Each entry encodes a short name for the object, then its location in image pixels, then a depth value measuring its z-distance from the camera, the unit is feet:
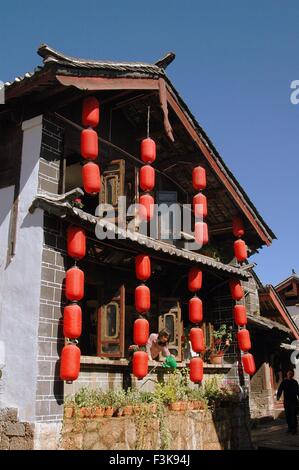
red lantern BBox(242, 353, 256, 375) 42.72
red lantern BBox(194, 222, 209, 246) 41.19
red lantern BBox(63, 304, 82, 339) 27.43
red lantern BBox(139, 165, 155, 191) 35.47
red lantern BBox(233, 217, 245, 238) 47.60
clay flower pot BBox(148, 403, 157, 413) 31.42
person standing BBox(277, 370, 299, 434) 46.50
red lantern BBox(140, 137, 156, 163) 36.09
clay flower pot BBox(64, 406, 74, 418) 27.84
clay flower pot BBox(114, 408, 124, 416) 29.84
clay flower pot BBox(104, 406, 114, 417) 29.35
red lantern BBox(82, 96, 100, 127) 31.45
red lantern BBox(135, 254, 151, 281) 34.06
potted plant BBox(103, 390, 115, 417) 29.40
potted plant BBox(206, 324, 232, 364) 44.37
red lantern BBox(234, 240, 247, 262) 46.34
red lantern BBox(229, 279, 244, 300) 44.40
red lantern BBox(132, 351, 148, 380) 31.27
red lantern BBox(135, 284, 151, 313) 33.12
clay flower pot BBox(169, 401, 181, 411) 33.73
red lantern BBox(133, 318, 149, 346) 32.09
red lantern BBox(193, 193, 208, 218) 40.86
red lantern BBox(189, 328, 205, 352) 37.32
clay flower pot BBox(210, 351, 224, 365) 44.21
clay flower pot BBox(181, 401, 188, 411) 34.30
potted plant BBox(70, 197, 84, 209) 29.78
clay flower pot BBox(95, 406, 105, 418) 28.81
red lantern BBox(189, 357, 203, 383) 36.47
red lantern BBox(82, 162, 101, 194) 30.32
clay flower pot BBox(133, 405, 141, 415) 30.42
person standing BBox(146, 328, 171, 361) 37.88
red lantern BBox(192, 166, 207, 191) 40.83
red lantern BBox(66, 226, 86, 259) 29.09
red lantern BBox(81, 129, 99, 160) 30.76
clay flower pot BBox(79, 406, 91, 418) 28.40
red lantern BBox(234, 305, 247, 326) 43.47
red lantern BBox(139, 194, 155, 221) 34.91
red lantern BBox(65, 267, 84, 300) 28.19
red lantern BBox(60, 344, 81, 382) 26.81
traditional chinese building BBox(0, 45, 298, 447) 28.04
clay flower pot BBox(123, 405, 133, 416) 30.12
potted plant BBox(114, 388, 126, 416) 29.86
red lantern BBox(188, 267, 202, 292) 39.32
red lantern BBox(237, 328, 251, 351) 43.01
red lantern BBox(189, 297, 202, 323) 38.17
